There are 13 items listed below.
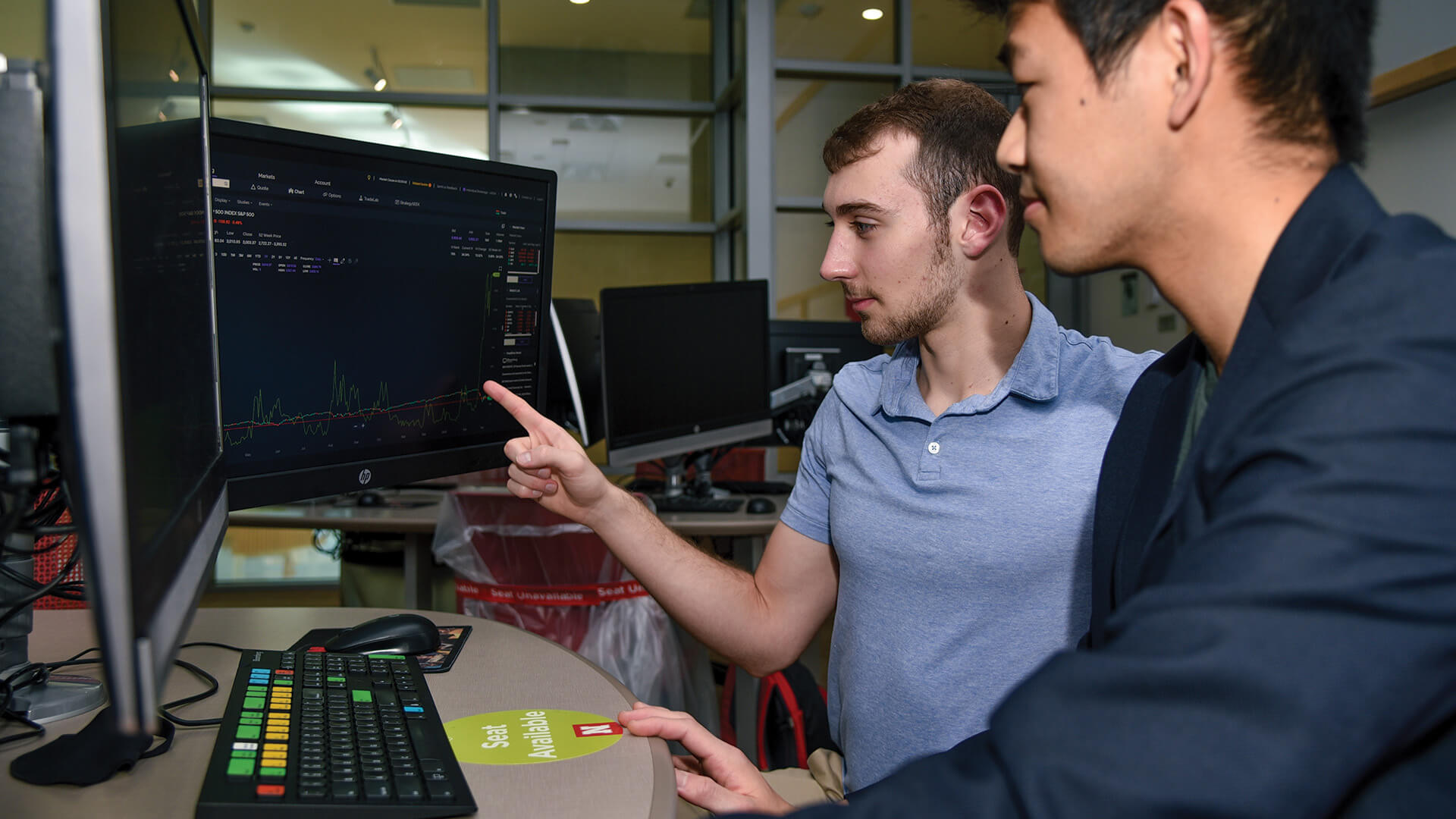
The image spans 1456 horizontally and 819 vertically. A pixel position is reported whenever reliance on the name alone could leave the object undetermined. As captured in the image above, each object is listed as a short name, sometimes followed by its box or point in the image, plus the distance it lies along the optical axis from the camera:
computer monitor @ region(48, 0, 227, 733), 0.38
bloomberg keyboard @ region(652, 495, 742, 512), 2.57
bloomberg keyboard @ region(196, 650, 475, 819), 0.64
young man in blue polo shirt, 1.11
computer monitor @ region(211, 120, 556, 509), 0.95
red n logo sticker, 0.83
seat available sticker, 0.77
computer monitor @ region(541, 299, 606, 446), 2.71
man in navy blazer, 0.43
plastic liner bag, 1.75
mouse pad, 1.01
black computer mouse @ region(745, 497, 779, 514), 2.51
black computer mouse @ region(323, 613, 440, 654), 1.03
